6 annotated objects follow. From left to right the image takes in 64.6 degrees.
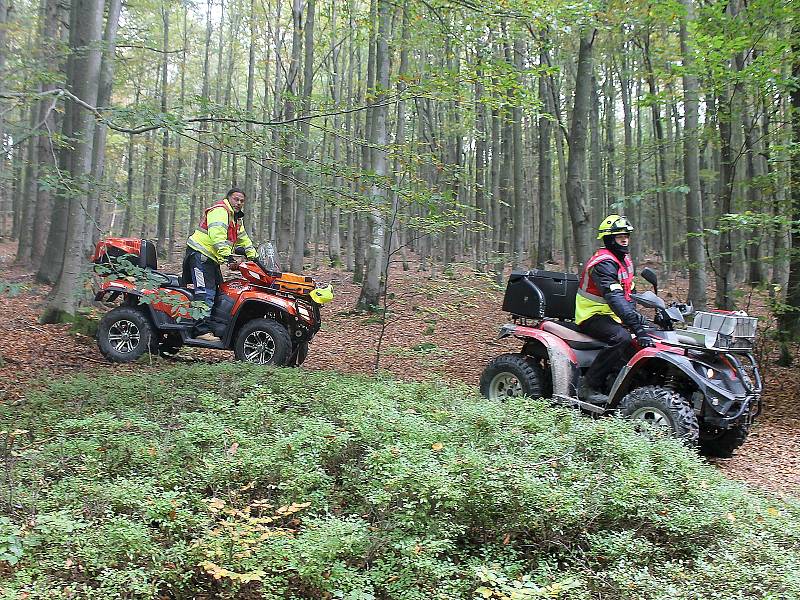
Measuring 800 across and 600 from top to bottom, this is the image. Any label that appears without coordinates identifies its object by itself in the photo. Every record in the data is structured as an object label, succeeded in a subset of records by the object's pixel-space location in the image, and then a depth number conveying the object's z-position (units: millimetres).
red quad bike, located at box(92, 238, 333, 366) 8219
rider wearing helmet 6062
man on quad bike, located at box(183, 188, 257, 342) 8094
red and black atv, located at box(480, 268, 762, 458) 5410
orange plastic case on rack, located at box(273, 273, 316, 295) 8312
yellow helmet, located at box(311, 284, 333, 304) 8188
